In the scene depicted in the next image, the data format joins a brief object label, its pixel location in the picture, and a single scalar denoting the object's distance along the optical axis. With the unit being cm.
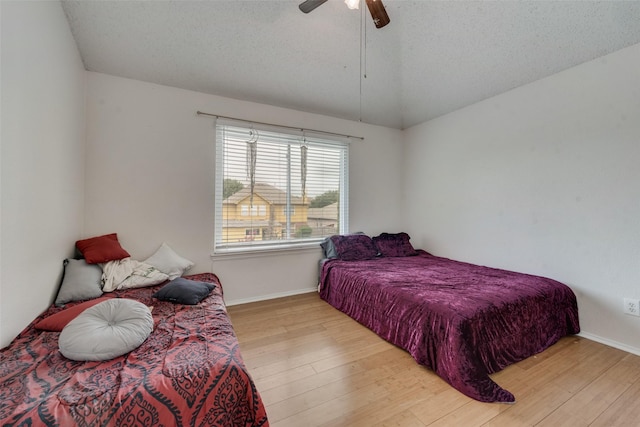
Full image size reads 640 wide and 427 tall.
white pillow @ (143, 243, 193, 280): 259
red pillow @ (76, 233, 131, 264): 224
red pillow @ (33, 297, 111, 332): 154
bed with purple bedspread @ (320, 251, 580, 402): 171
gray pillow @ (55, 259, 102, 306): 193
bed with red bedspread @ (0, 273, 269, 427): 98
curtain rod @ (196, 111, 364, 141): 293
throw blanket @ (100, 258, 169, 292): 223
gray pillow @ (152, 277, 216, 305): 202
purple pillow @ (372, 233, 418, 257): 370
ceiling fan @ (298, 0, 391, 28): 160
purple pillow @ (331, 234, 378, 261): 343
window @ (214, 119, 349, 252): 311
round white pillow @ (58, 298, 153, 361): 126
